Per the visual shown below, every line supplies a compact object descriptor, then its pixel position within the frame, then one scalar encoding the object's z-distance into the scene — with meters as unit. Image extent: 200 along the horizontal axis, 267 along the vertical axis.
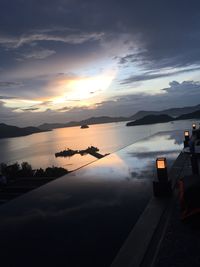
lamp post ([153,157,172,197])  4.45
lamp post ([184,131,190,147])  9.68
